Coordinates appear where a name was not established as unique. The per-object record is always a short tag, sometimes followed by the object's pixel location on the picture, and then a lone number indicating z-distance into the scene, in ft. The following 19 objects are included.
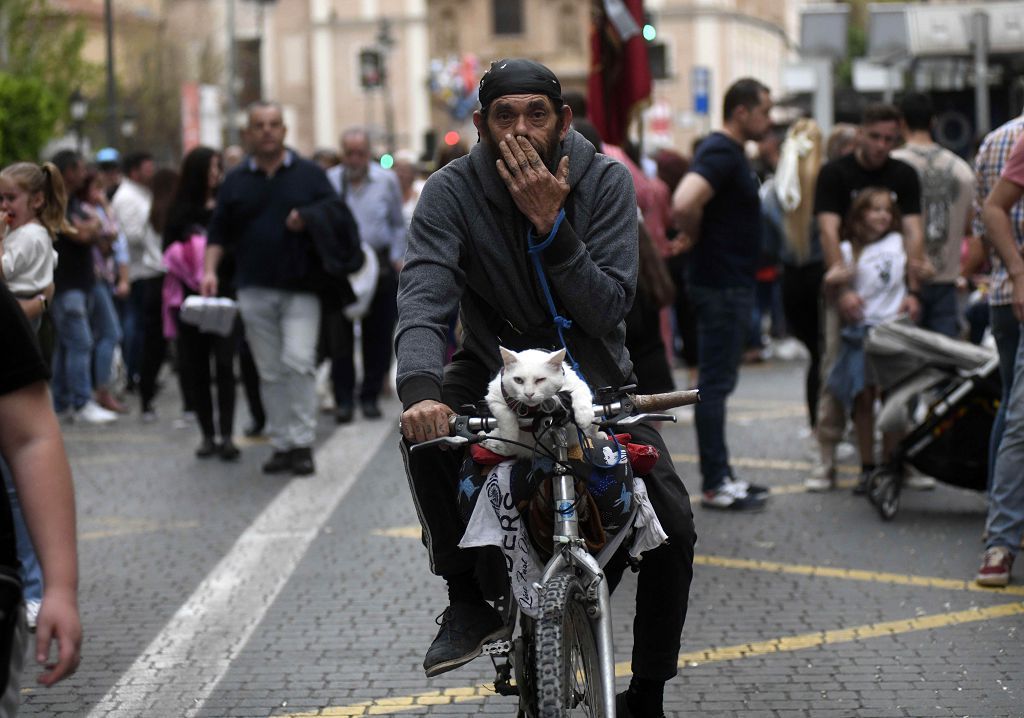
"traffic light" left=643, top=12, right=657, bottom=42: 71.12
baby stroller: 46.98
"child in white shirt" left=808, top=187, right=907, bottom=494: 51.57
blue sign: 237.30
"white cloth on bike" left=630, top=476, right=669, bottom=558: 24.37
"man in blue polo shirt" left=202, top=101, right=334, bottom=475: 58.15
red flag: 68.63
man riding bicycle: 24.63
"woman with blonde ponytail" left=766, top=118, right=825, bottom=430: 58.71
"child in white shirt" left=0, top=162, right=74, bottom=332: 40.17
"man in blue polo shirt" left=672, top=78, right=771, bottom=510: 48.75
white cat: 22.56
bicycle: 22.00
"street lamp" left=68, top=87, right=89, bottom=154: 196.30
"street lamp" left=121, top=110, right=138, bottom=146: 239.18
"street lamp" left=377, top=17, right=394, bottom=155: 311.00
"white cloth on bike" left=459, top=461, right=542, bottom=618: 23.95
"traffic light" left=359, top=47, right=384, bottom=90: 245.38
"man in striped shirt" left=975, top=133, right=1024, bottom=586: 38.71
